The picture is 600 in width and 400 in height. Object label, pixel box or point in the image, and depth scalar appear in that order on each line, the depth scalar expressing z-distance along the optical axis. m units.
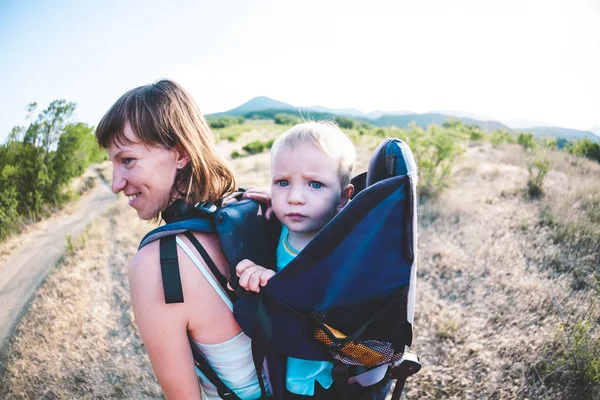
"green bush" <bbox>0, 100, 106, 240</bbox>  9.31
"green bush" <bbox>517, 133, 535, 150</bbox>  15.83
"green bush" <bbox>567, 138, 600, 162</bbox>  12.07
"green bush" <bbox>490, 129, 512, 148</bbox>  16.39
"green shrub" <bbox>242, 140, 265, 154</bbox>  19.28
